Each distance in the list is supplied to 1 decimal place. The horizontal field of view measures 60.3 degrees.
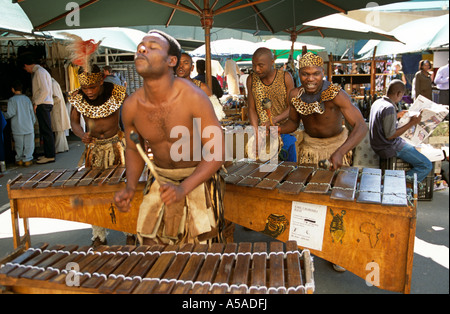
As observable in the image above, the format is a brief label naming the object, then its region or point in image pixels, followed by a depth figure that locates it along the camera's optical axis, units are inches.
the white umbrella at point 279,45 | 433.9
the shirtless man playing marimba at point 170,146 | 93.6
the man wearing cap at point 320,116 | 144.6
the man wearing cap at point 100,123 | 163.6
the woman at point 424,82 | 381.1
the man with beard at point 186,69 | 177.3
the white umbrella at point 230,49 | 414.6
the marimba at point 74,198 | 128.6
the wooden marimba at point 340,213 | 99.0
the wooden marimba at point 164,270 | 72.7
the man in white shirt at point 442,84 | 396.8
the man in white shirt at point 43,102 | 331.9
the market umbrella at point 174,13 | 191.5
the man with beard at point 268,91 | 185.6
